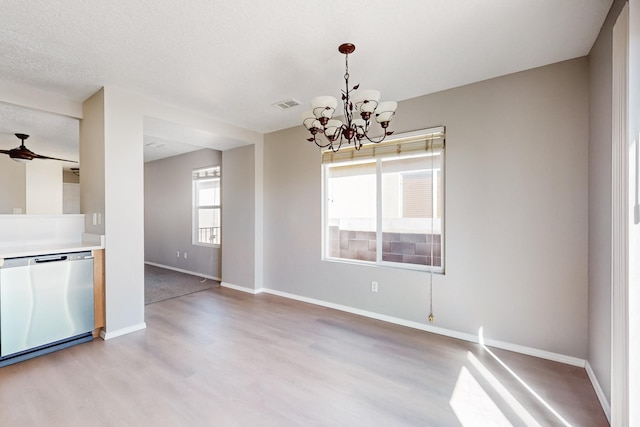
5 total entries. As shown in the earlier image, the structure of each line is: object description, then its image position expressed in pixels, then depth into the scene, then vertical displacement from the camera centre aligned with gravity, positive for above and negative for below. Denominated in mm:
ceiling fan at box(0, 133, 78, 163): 4066 +835
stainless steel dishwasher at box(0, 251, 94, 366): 2459 -844
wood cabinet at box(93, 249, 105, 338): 2939 -798
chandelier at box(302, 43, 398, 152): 2055 +742
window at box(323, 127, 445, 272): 3217 +107
